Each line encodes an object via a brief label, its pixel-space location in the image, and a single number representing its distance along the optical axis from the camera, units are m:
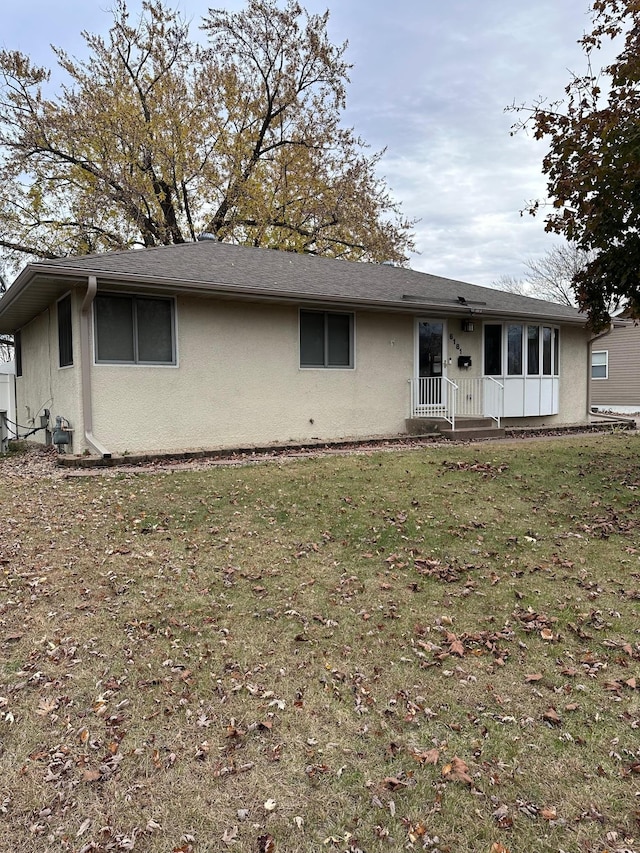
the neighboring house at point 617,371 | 22.56
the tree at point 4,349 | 18.88
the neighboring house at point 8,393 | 17.06
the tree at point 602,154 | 6.06
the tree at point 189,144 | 18.83
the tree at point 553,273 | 34.38
